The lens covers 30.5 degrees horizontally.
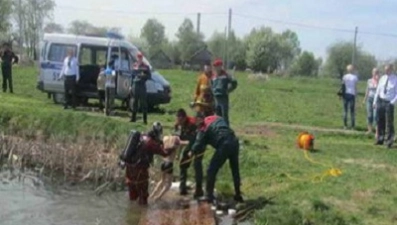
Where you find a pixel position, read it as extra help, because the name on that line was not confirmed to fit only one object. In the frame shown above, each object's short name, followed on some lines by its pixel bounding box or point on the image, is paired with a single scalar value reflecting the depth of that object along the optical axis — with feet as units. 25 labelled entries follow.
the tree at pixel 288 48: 307.78
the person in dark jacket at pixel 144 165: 39.37
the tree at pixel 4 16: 231.09
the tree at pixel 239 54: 278.87
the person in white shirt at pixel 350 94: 68.08
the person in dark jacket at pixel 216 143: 37.35
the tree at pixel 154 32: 329.52
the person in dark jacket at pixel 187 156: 40.22
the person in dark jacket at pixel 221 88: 53.31
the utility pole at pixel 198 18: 198.75
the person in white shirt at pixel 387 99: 55.26
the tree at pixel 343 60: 242.33
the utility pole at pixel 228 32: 150.24
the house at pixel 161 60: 251.39
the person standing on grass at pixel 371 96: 64.95
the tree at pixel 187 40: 283.07
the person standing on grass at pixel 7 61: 83.15
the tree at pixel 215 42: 316.42
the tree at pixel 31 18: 239.91
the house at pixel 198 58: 250.57
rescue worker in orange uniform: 51.18
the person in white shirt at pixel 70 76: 69.26
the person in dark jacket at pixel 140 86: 61.31
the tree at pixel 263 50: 269.23
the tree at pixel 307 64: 285.84
